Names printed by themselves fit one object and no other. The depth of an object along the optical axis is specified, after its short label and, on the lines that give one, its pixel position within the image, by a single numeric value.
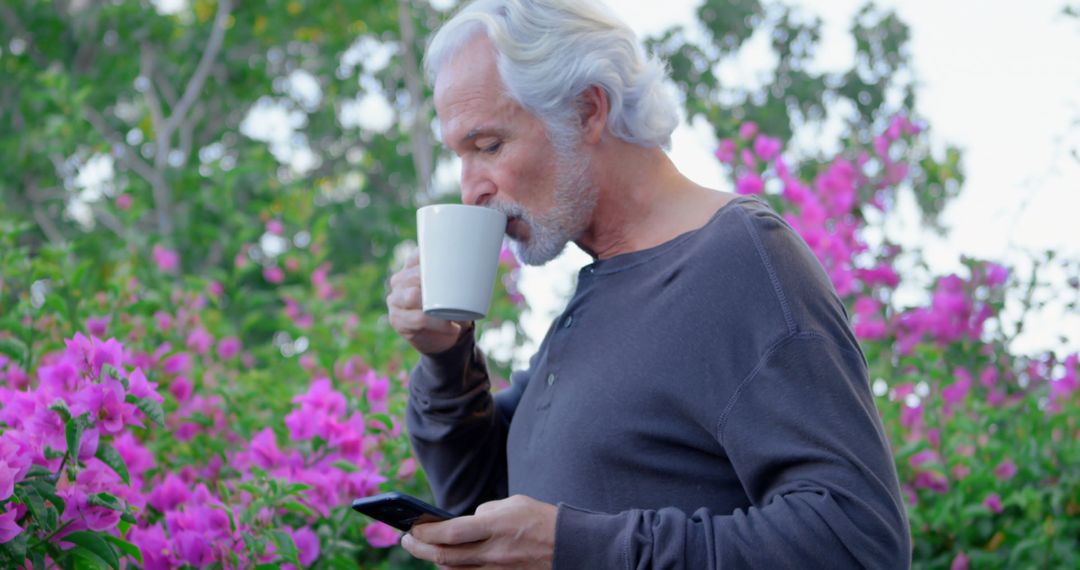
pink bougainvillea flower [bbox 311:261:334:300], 4.08
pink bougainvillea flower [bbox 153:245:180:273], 4.41
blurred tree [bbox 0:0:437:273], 8.55
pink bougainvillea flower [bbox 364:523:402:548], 2.30
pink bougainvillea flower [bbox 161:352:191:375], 2.64
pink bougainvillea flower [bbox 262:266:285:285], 4.50
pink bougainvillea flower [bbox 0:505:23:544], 1.52
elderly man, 1.36
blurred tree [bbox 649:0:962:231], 8.89
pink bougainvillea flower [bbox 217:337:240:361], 3.67
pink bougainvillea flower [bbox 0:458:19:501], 1.50
